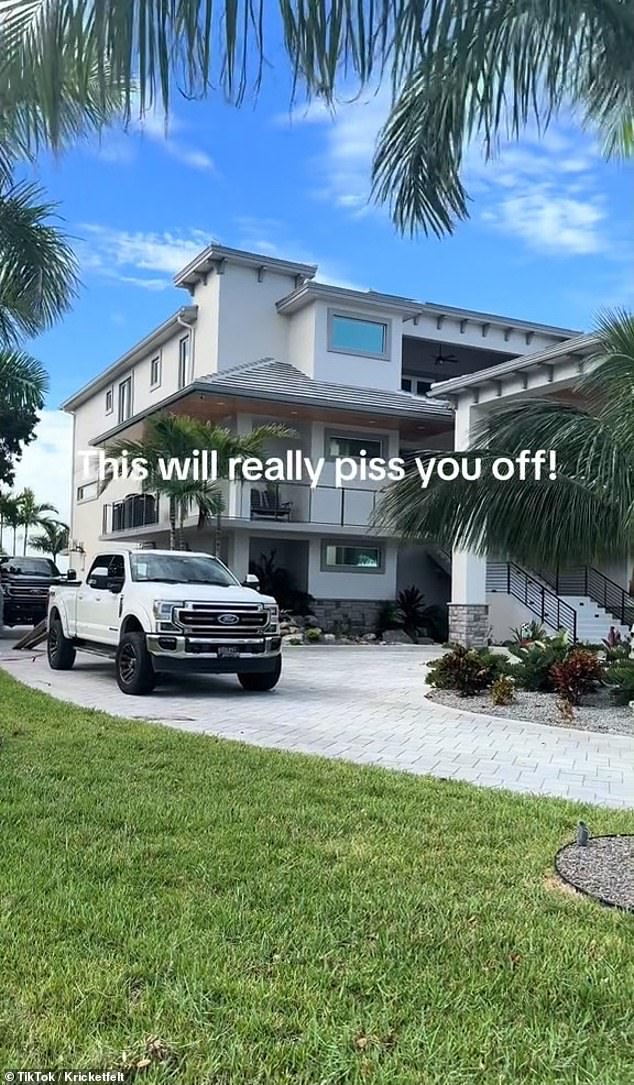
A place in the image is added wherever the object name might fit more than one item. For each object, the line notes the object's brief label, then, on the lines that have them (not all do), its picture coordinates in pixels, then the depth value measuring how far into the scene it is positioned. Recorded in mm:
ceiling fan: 27750
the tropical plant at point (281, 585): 22750
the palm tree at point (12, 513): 40794
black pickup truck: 22328
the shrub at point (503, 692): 10586
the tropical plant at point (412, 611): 23266
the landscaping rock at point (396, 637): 22283
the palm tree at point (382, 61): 3252
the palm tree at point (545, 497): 6172
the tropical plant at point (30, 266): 9812
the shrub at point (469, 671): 11453
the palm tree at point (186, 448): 18953
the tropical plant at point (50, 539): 49188
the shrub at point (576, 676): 10320
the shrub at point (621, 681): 10078
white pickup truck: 11148
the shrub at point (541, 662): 11242
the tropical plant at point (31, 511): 47469
